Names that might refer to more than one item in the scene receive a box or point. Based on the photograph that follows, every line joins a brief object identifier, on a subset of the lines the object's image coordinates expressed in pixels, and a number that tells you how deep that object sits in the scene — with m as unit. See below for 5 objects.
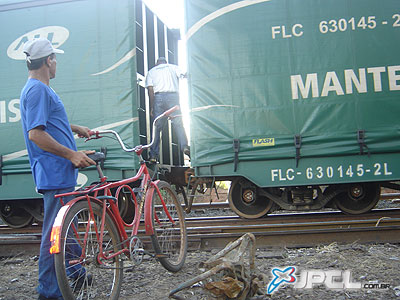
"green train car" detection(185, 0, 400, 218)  5.36
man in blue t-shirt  2.56
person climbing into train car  6.29
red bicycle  2.37
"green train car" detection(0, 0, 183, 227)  5.87
